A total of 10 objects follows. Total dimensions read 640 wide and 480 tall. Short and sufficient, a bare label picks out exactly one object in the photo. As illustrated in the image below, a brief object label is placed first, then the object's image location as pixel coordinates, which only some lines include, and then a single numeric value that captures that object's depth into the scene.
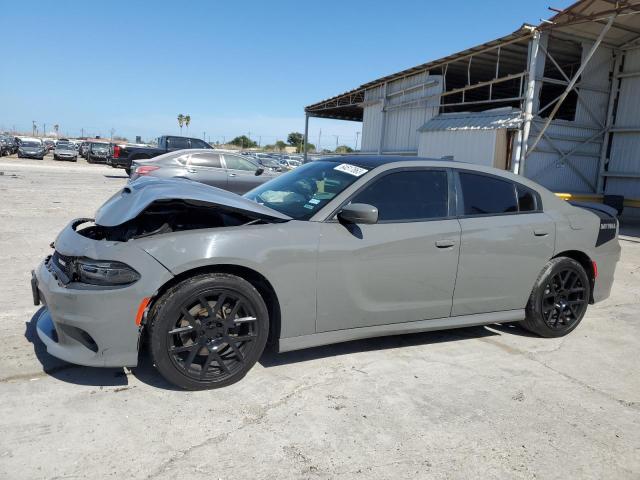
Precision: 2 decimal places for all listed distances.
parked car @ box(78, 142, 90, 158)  41.18
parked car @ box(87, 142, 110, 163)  37.44
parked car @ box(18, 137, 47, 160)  35.88
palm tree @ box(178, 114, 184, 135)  106.12
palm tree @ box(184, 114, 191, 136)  106.12
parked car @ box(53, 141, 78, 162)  37.06
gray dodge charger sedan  2.95
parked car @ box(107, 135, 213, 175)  21.66
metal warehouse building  14.62
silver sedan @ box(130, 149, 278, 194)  12.55
